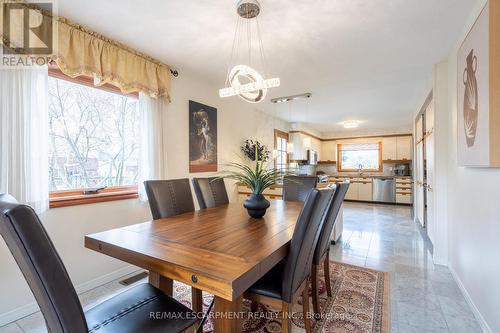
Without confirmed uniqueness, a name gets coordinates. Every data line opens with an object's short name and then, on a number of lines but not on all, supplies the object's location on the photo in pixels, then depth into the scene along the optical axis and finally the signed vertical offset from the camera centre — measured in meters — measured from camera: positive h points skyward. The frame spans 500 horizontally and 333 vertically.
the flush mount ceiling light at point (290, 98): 4.07 +1.23
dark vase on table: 1.83 -0.29
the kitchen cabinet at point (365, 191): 7.38 -0.76
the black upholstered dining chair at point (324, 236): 1.79 -0.54
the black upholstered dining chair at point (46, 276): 0.67 -0.33
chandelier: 1.75 +0.79
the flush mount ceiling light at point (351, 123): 5.82 +1.09
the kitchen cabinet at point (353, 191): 7.61 -0.77
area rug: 1.70 -1.14
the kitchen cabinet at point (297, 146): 6.47 +0.59
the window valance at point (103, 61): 1.96 +1.04
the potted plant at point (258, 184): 1.84 -0.13
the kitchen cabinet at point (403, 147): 7.17 +0.60
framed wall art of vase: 1.47 +0.53
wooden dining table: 0.94 -0.40
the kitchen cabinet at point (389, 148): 7.41 +0.59
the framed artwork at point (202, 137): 3.29 +0.45
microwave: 7.12 +0.34
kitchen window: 7.84 +0.36
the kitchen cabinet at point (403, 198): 6.73 -0.89
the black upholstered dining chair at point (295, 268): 1.25 -0.56
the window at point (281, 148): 5.83 +0.52
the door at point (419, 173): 4.22 -0.12
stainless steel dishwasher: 7.03 -0.66
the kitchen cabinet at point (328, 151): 8.41 +0.58
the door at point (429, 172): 3.17 -0.08
